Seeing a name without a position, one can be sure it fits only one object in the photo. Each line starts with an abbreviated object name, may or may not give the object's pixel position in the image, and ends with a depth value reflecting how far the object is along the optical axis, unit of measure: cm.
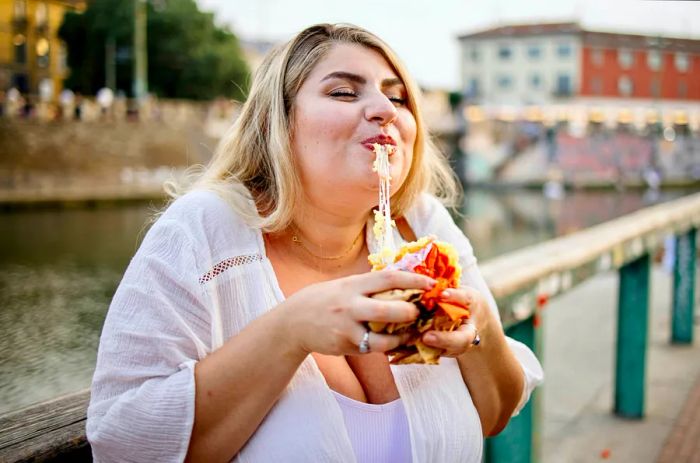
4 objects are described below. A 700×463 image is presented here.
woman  110
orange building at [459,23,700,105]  4419
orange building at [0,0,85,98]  2906
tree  3341
